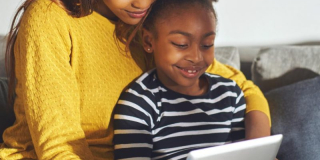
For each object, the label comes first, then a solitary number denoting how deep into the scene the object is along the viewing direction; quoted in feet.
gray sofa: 4.45
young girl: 3.52
